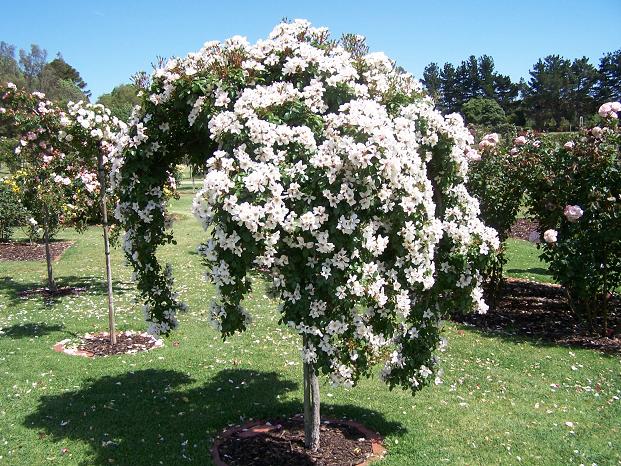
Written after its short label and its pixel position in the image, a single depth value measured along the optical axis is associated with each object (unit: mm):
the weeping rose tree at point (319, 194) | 3596
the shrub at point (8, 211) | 17938
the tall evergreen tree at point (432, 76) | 83000
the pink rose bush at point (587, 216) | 8375
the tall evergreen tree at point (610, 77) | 64188
